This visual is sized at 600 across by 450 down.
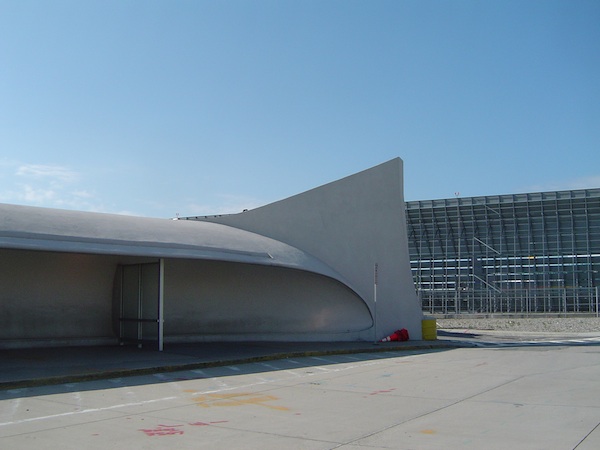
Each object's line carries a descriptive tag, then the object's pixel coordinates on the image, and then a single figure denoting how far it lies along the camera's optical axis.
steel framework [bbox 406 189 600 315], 39.91
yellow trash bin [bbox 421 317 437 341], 22.28
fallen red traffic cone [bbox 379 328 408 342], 21.38
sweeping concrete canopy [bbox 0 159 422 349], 16.72
